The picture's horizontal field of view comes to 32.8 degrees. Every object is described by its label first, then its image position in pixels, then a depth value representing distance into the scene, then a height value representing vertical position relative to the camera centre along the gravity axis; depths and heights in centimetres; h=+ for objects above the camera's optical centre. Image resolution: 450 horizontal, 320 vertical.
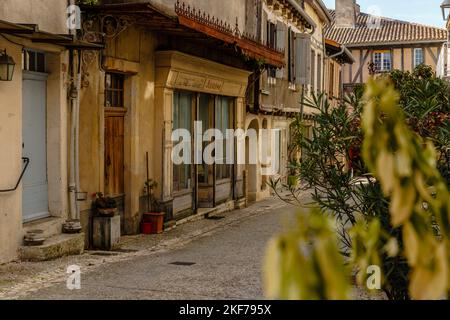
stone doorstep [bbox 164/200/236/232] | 1434 -157
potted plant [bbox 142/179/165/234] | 1304 -130
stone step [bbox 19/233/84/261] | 935 -137
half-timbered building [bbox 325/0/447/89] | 4122 +516
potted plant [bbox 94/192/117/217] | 1121 -97
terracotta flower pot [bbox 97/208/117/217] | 1120 -105
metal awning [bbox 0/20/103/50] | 842 +127
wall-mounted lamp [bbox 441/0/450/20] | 1856 +328
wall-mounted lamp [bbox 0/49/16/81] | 896 +88
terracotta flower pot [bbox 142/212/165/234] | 1309 -137
